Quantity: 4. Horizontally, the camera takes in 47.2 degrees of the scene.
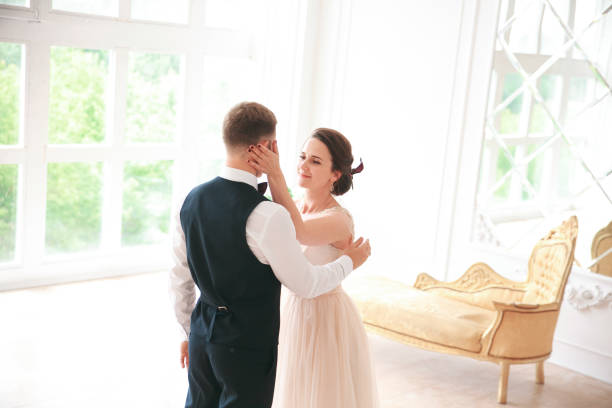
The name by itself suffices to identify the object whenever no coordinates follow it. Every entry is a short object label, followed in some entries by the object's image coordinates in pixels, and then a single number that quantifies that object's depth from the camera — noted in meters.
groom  2.00
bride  2.71
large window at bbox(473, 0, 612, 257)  4.19
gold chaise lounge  3.69
